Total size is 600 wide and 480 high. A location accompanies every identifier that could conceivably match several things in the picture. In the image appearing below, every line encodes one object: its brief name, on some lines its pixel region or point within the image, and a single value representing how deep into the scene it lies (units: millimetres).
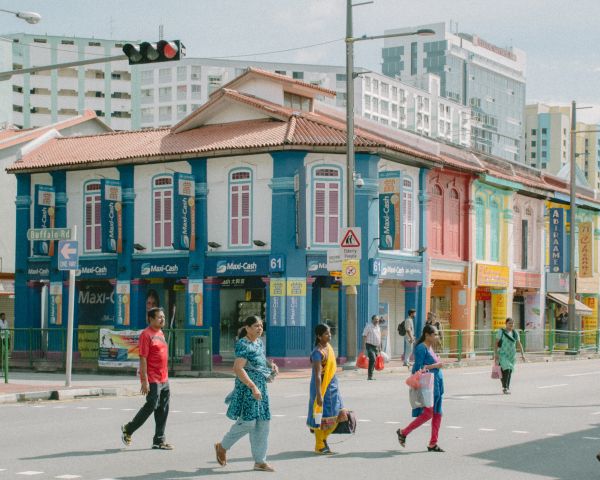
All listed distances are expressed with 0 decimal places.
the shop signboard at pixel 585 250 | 50250
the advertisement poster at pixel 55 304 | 37438
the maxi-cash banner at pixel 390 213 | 33750
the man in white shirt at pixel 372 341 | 26422
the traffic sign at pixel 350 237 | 28234
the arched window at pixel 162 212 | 35469
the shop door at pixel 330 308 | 35094
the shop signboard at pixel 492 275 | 40844
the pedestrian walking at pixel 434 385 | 12867
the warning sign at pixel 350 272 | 28422
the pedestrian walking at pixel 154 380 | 12852
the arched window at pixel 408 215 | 35688
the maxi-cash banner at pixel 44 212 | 37281
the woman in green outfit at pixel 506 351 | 21969
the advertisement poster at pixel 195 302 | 34438
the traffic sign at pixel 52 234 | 22875
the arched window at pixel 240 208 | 33866
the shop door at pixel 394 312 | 37531
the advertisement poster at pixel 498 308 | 42969
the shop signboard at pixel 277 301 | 32656
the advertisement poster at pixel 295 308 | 32531
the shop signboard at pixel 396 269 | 33500
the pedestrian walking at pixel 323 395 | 12391
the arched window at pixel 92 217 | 37031
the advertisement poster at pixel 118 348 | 28281
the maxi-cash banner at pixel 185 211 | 34094
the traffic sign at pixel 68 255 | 22906
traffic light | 16453
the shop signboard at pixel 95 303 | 37750
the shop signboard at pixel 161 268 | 35000
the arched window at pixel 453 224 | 38906
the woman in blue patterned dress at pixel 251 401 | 11297
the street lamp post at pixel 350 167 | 28236
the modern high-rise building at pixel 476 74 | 149375
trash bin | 27953
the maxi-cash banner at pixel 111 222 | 36000
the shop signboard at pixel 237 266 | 33338
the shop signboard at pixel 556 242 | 46781
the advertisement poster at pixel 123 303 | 36031
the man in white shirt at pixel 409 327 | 30344
